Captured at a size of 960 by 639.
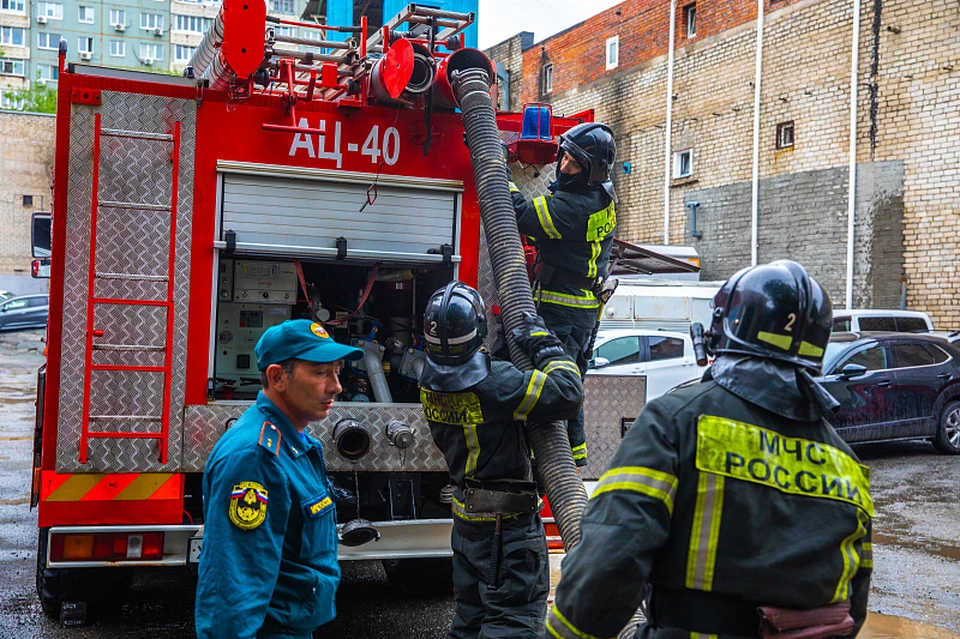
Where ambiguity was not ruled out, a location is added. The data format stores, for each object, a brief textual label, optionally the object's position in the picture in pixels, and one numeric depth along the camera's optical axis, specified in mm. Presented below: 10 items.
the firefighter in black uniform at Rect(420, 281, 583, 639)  4184
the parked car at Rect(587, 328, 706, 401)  13125
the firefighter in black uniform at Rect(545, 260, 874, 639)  2148
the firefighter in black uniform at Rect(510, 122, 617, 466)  5176
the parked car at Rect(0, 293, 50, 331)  28172
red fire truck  4816
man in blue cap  2506
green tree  57031
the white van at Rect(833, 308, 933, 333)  15891
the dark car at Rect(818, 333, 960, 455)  11531
